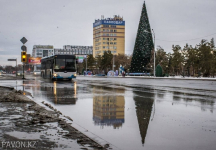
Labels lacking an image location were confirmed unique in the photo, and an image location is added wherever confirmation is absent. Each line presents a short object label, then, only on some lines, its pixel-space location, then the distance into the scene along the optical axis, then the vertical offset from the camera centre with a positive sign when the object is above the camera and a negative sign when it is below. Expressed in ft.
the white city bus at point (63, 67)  117.29 +1.87
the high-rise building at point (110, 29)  638.12 +99.51
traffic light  98.86 +5.47
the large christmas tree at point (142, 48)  214.48 +18.81
